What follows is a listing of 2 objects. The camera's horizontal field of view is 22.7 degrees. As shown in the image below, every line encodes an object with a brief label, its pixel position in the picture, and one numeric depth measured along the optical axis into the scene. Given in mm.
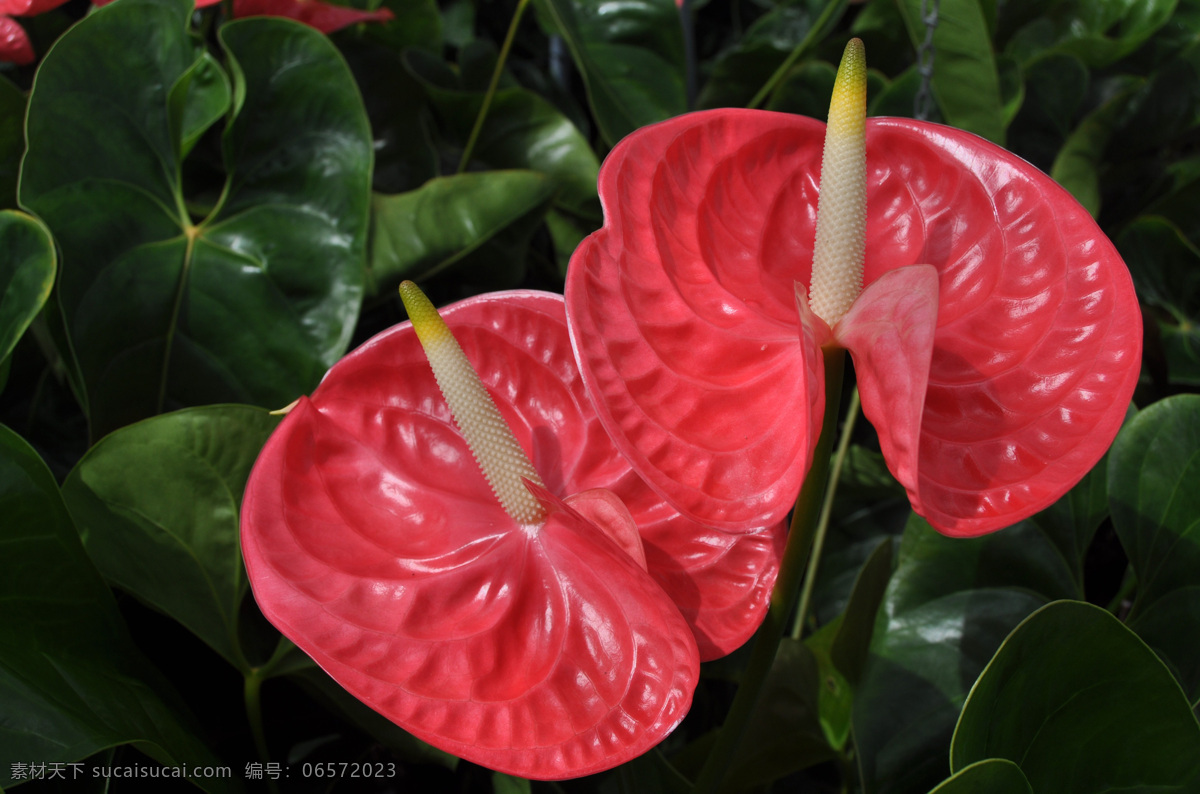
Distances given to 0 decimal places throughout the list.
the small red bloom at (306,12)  1062
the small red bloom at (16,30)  914
